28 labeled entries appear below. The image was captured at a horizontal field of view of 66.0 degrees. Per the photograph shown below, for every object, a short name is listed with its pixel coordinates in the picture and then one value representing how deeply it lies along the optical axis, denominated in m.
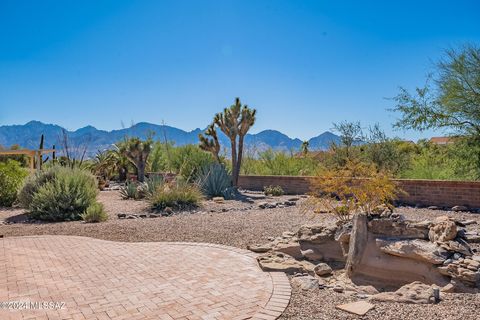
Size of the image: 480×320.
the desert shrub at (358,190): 6.58
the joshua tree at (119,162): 26.05
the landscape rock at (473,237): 6.38
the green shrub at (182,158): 20.20
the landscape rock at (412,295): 3.94
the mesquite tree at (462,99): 11.54
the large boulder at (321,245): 6.11
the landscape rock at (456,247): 4.61
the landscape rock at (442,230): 4.80
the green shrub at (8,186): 12.92
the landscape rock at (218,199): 14.12
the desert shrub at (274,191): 16.81
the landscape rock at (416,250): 4.57
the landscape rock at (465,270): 4.20
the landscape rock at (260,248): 6.18
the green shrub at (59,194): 9.98
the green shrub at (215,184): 15.50
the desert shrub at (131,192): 15.15
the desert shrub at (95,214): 9.59
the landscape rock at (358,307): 3.71
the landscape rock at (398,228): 5.07
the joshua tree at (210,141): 19.73
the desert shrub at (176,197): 11.86
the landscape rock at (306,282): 4.50
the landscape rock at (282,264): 5.09
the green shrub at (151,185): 12.70
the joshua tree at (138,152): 20.25
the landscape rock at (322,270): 5.28
